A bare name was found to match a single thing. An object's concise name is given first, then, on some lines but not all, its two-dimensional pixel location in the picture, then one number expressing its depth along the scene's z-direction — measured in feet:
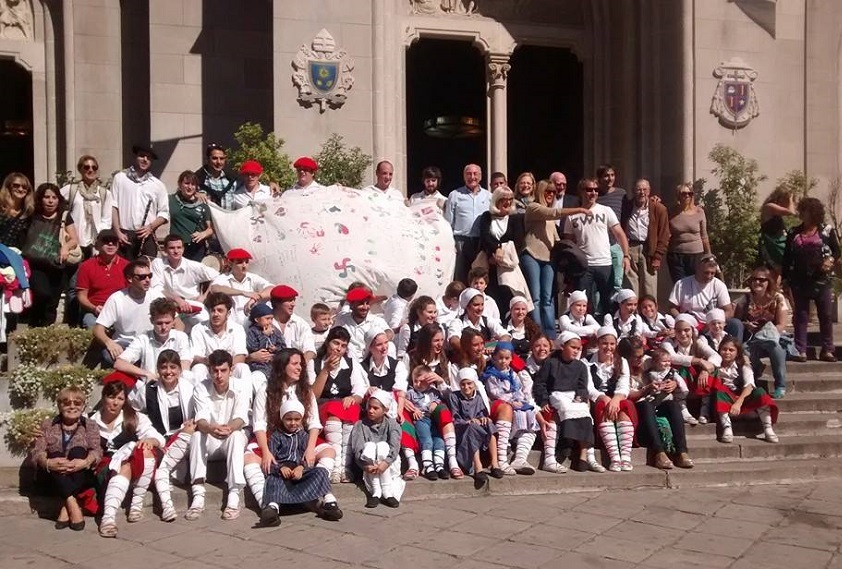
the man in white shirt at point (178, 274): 31.35
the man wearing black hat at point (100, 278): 31.24
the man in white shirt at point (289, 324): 29.43
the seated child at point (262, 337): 28.58
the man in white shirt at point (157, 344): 27.66
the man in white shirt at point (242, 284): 31.07
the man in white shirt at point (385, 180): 36.25
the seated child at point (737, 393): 32.14
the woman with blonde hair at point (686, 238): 39.06
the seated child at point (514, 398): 28.63
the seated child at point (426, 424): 27.86
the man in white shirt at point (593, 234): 36.22
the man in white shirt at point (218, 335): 28.02
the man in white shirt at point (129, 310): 29.32
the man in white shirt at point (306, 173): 34.94
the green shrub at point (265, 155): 41.75
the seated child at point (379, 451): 26.30
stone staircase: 27.17
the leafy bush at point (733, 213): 47.01
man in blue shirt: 36.81
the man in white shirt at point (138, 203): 34.96
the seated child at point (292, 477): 24.76
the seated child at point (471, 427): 28.12
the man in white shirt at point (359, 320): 30.09
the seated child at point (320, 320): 30.48
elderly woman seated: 23.98
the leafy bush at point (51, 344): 29.22
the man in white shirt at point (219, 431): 25.05
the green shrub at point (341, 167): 43.75
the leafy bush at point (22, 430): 26.66
